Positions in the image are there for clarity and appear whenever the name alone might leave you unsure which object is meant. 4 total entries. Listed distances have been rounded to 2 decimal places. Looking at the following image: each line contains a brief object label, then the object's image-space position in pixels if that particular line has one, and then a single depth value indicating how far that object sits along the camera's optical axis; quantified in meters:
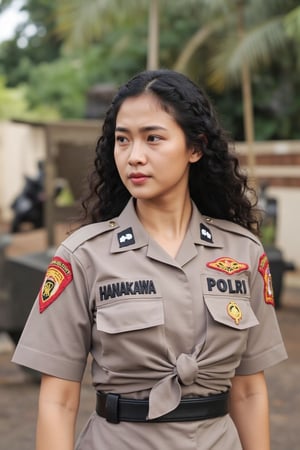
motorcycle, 17.91
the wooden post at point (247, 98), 13.74
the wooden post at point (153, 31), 13.84
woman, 2.04
